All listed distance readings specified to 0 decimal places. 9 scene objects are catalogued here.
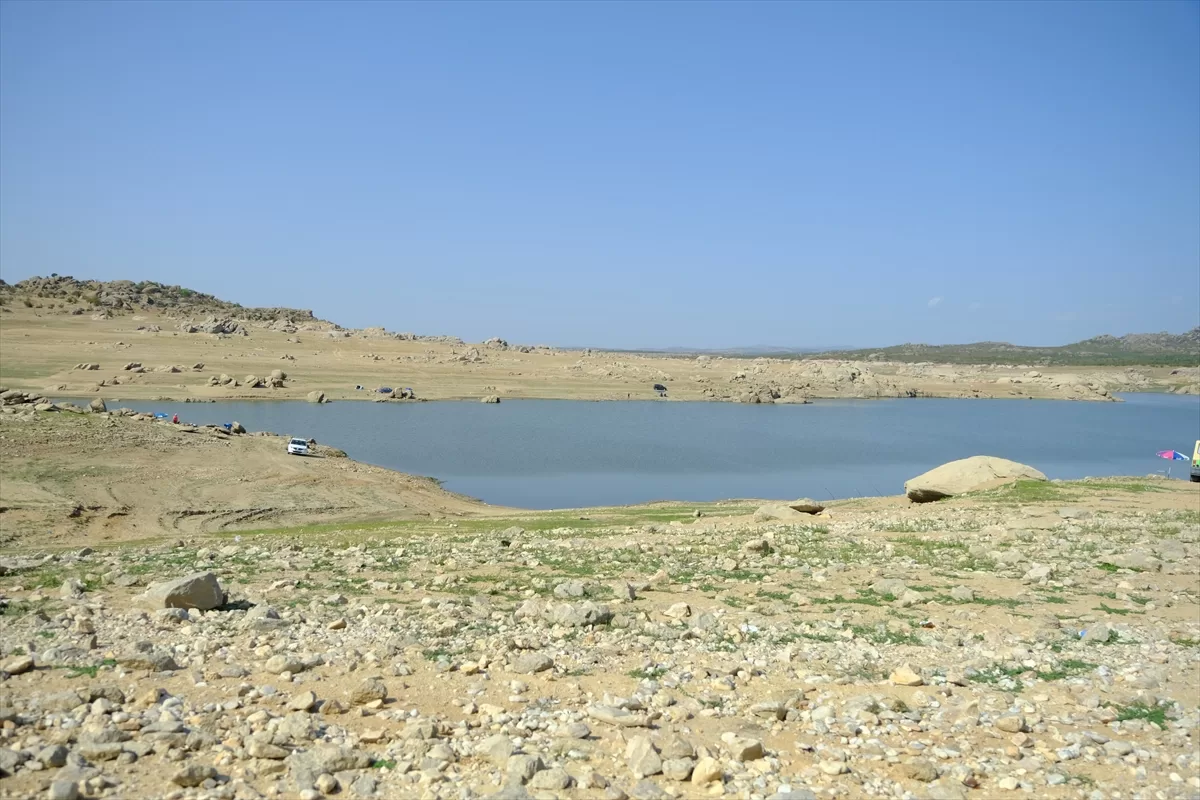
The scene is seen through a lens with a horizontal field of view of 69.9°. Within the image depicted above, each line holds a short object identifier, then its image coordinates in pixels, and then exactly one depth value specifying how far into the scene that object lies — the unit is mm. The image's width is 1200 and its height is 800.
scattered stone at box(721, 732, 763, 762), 7371
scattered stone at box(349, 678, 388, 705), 8258
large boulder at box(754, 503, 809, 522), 23341
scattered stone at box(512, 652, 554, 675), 9398
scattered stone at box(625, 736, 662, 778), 7078
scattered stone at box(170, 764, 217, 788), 6367
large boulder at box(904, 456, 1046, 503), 29109
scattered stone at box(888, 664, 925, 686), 9461
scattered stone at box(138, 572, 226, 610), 10938
